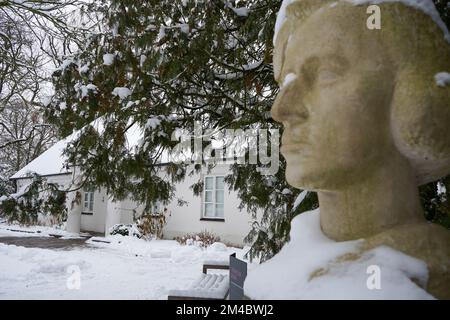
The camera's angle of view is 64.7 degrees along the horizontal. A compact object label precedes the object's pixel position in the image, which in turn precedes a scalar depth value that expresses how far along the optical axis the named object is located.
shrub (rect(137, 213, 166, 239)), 12.31
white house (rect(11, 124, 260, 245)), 11.27
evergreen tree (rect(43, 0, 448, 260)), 3.26
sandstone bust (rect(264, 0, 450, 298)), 1.37
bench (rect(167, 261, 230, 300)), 3.38
